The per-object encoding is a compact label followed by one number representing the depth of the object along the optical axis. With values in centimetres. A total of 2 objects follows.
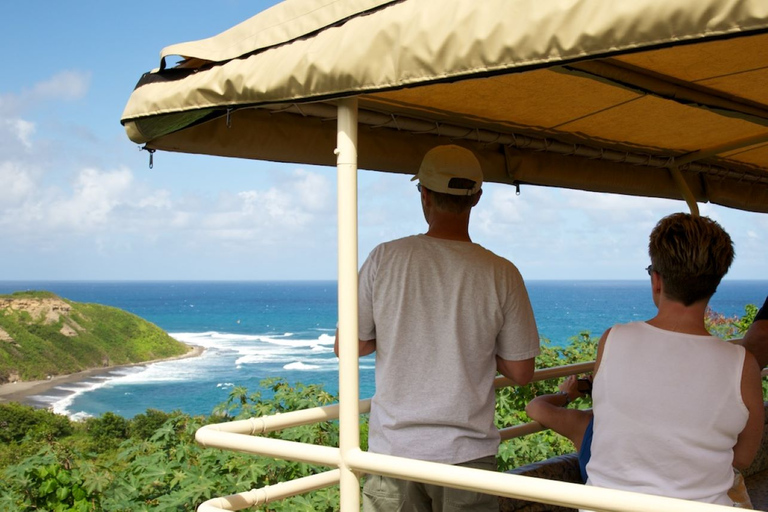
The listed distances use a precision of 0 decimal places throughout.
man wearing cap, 215
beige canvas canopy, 143
